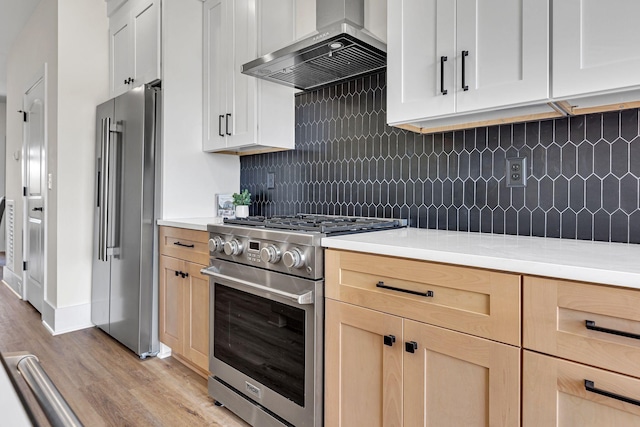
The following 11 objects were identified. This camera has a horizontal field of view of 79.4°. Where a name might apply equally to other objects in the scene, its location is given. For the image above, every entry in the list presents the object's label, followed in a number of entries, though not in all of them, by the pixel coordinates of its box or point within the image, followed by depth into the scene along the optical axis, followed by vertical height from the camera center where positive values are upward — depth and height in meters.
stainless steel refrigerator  2.57 -0.02
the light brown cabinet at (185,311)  2.20 -0.59
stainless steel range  1.55 -0.46
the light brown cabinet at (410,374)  1.09 -0.52
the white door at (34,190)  3.49 +0.22
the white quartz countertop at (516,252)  0.93 -0.12
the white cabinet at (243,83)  2.36 +0.86
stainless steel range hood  1.74 +0.79
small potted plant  2.75 +0.08
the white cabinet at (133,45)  2.70 +1.28
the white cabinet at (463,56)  1.28 +0.58
